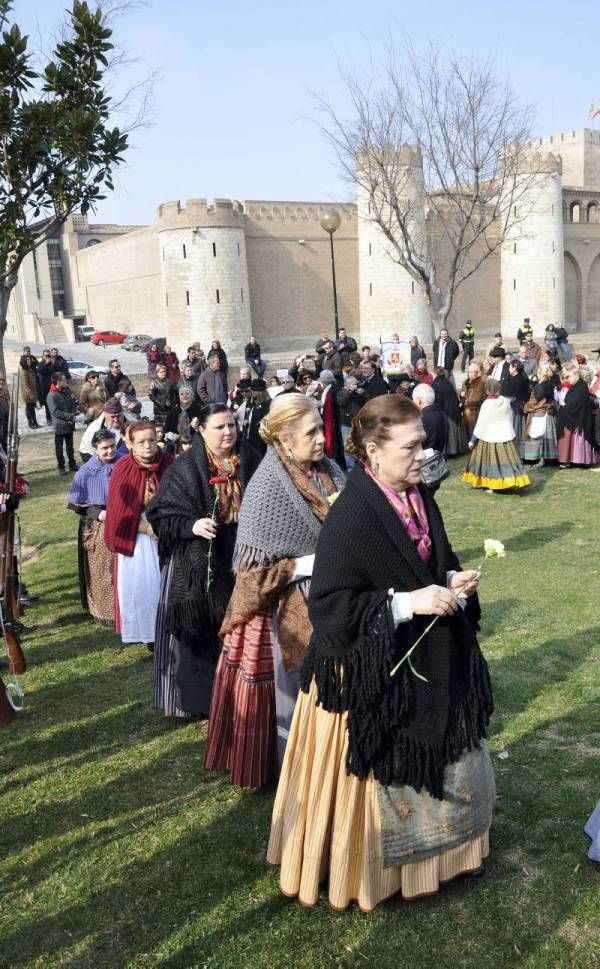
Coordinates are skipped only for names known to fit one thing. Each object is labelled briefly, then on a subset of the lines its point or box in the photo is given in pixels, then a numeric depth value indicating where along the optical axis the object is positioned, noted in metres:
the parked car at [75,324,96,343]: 53.56
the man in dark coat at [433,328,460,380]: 19.42
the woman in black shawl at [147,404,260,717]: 4.39
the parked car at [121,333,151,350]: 44.52
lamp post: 19.27
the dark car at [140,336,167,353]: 39.63
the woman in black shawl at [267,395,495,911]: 2.73
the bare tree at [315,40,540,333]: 23.84
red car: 48.94
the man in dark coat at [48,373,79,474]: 13.08
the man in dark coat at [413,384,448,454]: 8.50
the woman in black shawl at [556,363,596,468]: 11.59
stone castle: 38.03
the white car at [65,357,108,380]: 31.50
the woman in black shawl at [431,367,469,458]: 12.54
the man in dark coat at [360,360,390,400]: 12.85
